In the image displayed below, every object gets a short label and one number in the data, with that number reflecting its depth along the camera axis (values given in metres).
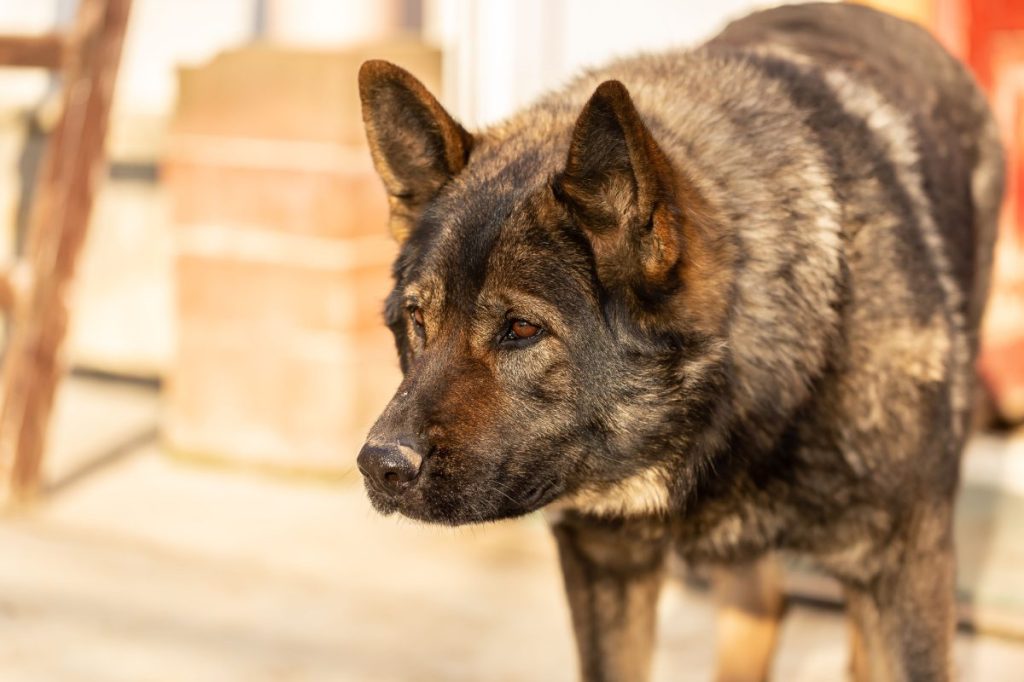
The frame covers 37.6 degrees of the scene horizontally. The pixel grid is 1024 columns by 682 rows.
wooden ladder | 5.42
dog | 2.88
